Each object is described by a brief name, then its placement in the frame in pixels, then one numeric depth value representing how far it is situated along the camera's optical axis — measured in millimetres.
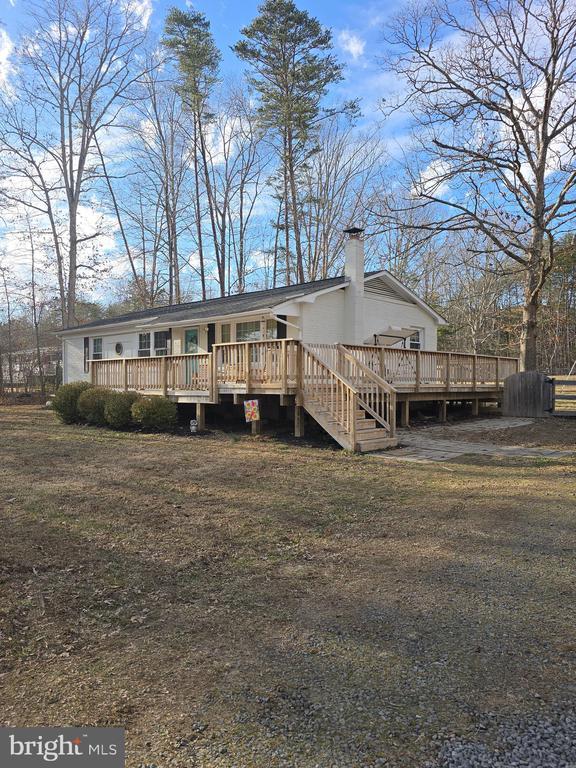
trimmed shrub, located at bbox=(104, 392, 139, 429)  11820
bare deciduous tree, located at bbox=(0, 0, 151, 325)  25047
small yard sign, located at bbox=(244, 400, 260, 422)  10321
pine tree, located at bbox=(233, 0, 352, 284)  21641
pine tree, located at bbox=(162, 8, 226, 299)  24453
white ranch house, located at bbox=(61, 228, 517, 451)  9562
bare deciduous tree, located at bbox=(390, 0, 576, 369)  13570
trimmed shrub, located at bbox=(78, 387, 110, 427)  12562
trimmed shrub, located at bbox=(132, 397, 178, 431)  11383
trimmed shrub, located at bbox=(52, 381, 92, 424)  13289
